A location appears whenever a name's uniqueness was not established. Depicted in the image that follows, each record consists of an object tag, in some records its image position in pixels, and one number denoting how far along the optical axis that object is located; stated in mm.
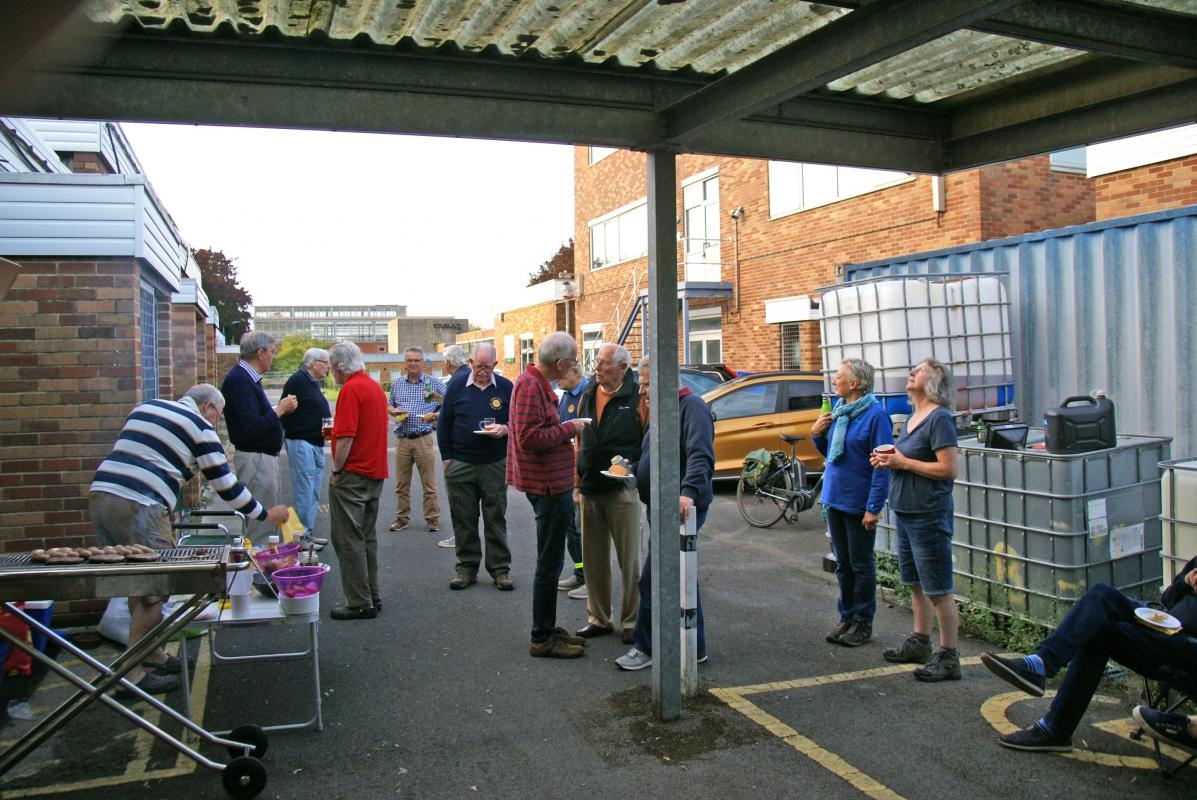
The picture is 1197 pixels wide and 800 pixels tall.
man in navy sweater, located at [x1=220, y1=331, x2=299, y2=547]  7270
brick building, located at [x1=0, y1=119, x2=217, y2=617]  6176
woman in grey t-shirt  5059
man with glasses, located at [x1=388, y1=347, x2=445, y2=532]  9695
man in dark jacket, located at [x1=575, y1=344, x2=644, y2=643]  5617
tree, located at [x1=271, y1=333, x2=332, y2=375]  104500
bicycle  9898
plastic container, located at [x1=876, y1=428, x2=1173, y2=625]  5523
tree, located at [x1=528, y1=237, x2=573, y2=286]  50425
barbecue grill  3520
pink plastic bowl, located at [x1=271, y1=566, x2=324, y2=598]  4574
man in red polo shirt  6371
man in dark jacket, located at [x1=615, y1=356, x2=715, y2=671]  5109
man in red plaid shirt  5594
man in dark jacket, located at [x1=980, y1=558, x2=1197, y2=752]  3867
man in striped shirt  4852
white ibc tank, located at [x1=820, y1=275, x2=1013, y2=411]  8344
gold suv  11773
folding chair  3781
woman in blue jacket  5656
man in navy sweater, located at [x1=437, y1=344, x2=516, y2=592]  7348
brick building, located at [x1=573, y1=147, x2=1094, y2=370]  13570
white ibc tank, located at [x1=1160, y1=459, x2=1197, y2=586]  4902
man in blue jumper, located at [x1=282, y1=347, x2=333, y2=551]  8297
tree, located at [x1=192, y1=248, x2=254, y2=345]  43594
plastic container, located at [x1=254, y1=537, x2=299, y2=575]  4938
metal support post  4414
